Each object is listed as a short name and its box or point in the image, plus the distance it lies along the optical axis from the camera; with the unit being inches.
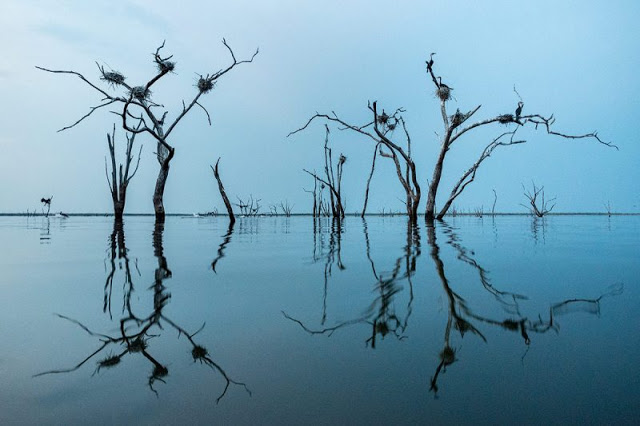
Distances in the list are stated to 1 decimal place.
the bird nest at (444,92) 487.5
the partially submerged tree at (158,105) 477.7
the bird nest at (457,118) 473.7
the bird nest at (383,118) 545.9
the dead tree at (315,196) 953.1
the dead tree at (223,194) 636.1
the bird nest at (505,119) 472.7
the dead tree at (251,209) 1370.2
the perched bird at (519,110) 462.0
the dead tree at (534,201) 986.8
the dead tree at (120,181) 595.9
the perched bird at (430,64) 460.1
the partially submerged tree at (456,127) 472.7
